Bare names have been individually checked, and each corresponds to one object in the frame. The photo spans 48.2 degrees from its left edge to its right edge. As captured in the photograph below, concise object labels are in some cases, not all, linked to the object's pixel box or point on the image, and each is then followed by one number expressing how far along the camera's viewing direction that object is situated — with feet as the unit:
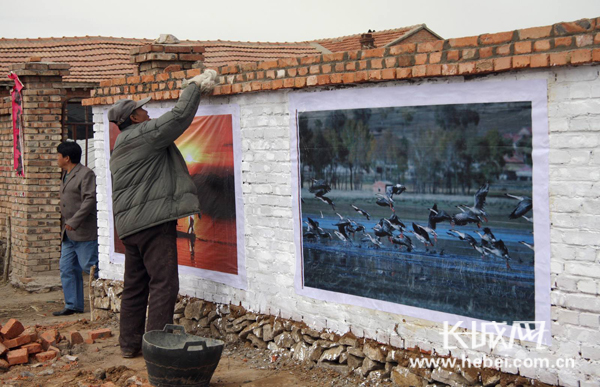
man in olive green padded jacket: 17.57
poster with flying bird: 12.94
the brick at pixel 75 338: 20.24
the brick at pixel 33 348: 18.97
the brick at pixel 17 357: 18.43
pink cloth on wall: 31.68
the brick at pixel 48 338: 19.74
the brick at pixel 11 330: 18.97
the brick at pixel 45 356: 18.85
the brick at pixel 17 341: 18.89
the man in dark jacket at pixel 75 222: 25.17
